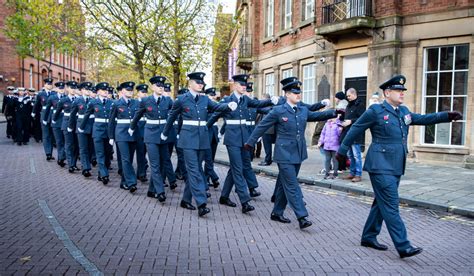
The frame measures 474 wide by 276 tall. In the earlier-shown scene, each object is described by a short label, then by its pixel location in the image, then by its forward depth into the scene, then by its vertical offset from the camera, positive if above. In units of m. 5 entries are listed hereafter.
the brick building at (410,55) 13.32 +2.16
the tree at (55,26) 20.14 +4.20
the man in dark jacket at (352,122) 10.30 -0.13
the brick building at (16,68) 41.66 +4.66
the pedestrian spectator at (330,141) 10.41 -0.46
